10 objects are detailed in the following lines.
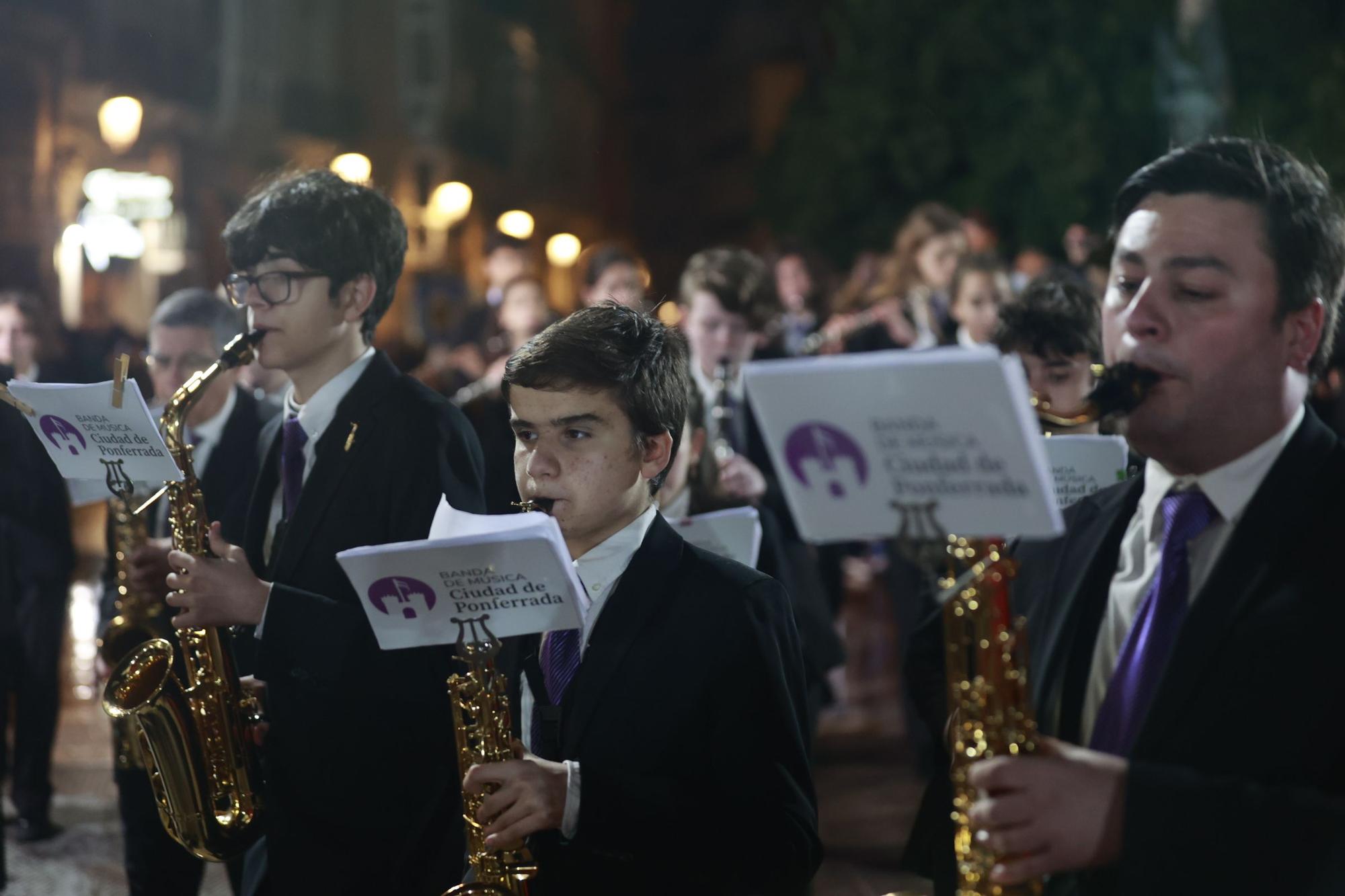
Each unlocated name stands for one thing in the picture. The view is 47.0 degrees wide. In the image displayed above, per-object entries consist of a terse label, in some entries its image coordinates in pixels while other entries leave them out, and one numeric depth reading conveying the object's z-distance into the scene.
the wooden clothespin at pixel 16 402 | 3.26
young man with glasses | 3.42
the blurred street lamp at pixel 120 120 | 14.12
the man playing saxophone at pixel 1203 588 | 1.93
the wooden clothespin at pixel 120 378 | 3.13
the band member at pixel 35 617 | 6.59
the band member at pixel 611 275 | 7.75
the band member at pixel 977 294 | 7.33
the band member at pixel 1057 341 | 4.24
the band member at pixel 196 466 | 4.42
